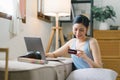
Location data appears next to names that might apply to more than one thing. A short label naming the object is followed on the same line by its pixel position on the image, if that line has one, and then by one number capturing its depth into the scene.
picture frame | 3.37
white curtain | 2.48
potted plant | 3.72
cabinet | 3.67
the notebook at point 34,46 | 1.73
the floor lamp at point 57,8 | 3.08
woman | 2.04
